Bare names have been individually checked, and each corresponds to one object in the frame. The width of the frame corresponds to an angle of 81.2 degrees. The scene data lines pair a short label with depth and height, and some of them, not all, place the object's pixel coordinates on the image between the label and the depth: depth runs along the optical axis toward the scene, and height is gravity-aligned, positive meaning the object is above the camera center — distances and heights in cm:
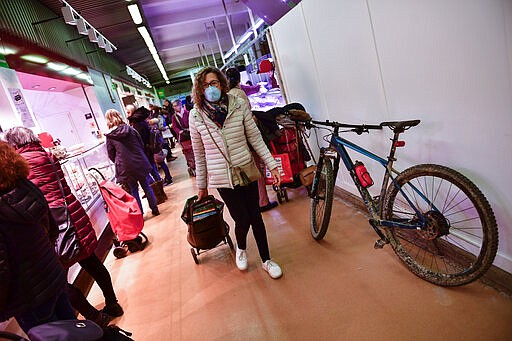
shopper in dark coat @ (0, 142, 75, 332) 136 -40
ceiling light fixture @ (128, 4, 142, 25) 528 +210
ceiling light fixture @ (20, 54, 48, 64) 451 +156
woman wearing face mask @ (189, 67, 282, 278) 214 -24
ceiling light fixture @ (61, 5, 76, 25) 487 +212
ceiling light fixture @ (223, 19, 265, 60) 559 +150
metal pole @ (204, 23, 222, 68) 1025 +282
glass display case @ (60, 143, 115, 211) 413 -36
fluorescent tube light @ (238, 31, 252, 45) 690 +155
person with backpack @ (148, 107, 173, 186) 571 -48
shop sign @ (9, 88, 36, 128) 337 +62
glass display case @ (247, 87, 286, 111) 476 -4
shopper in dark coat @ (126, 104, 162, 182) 525 +13
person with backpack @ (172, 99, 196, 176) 602 -20
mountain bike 165 -102
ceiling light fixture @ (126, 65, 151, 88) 1325 +272
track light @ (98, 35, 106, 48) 666 +215
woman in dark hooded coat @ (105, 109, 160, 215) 416 -24
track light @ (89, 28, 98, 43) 603 +211
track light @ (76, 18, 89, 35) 534 +208
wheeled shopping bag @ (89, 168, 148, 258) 339 -84
